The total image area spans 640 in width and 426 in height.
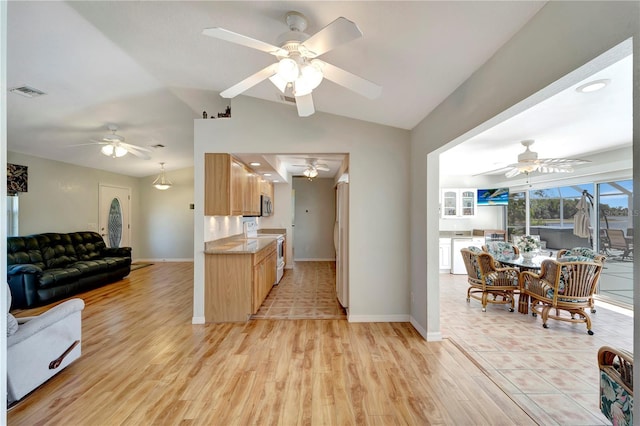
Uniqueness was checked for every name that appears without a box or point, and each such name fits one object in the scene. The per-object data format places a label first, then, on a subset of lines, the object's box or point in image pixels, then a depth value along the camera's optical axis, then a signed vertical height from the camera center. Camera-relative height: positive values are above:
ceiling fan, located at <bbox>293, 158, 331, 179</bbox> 5.37 +0.93
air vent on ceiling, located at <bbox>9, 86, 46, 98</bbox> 3.17 +1.45
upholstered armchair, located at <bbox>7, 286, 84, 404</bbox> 2.01 -1.11
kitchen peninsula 3.56 -0.97
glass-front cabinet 6.96 +0.26
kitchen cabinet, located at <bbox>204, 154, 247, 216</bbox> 3.61 +0.38
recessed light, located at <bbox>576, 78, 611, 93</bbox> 2.20 +1.06
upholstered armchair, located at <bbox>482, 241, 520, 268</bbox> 4.56 -0.66
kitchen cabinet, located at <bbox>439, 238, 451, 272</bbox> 6.56 -1.02
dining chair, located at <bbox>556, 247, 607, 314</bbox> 3.52 -0.61
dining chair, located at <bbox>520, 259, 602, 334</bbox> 3.27 -0.92
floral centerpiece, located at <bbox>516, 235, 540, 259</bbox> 4.19 -0.54
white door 6.84 -0.08
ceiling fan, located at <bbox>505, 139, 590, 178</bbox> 3.94 +0.75
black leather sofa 4.16 -0.98
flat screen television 6.89 +0.39
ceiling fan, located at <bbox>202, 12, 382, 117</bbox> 1.43 +0.94
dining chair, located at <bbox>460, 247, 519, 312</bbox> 4.05 -1.00
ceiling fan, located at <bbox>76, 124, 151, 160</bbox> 4.21 +1.07
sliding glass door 4.50 -0.49
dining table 3.88 -0.78
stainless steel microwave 5.74 +0.15
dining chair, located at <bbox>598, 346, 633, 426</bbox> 1.43 -0.97
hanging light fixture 7.20 +0.88
